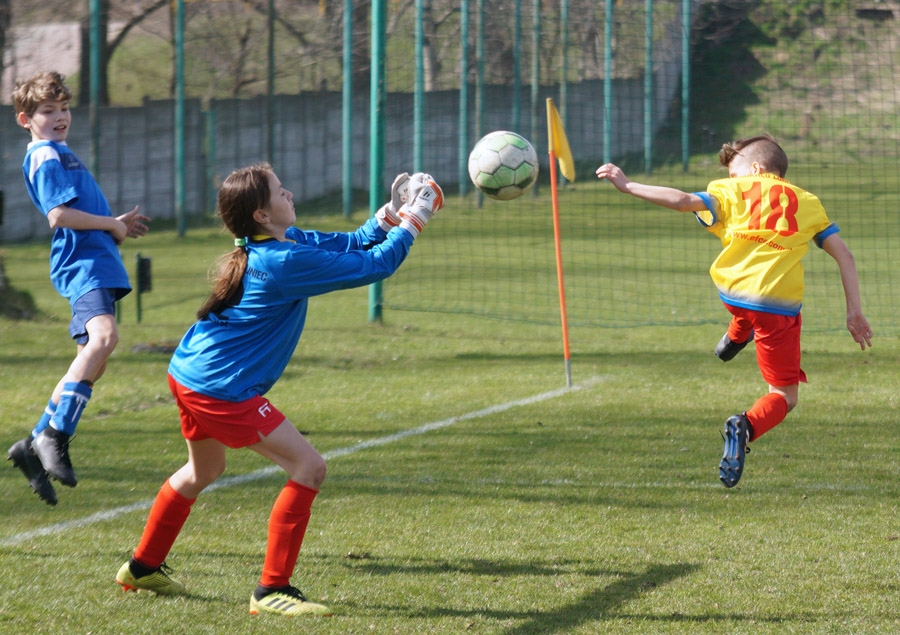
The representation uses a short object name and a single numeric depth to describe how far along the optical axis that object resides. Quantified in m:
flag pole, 17.89
